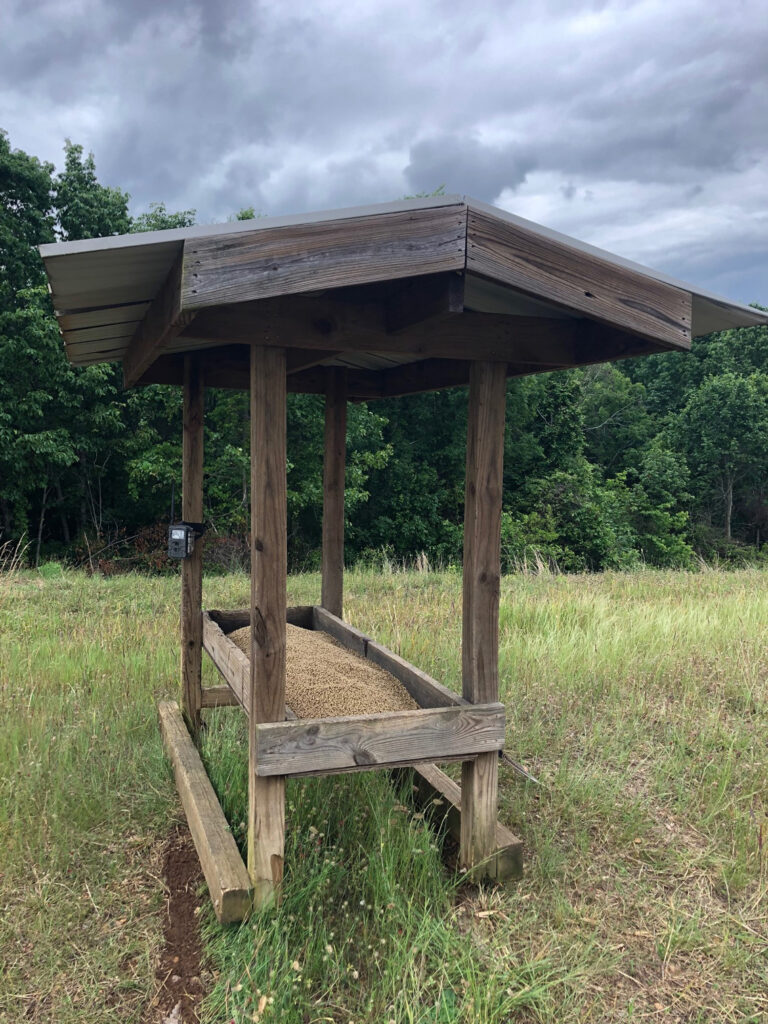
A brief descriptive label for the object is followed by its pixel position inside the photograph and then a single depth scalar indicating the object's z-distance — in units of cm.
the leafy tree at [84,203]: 1812
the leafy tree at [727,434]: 2672
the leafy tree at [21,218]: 1659
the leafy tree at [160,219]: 1859
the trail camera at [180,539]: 394
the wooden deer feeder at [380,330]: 233
